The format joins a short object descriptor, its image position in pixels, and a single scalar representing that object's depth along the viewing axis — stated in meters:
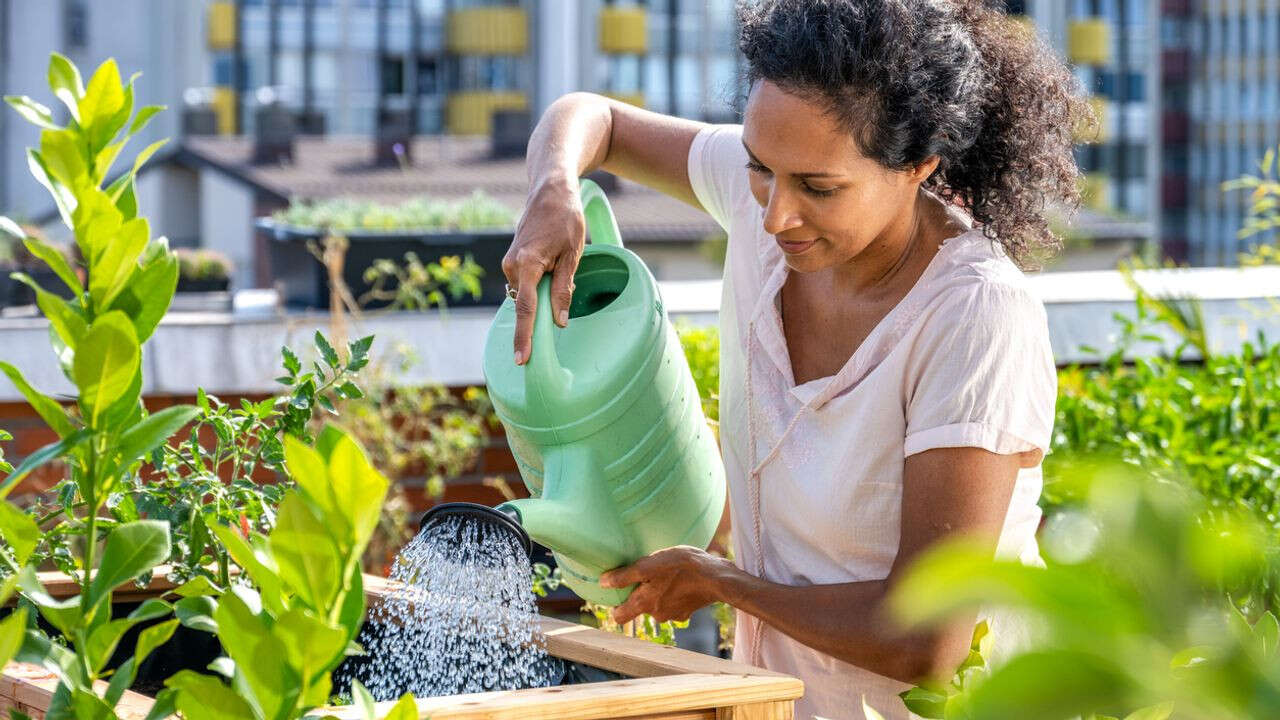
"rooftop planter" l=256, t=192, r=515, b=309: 3.89
